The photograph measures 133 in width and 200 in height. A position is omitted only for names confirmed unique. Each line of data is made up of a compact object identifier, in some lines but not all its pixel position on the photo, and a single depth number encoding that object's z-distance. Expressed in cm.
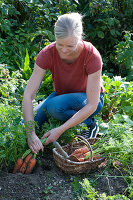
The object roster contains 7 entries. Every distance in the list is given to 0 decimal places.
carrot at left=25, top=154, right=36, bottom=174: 218
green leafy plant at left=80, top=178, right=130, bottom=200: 177
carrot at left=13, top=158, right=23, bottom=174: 217
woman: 212
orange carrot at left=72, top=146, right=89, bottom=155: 235
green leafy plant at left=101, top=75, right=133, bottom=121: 308
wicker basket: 215
